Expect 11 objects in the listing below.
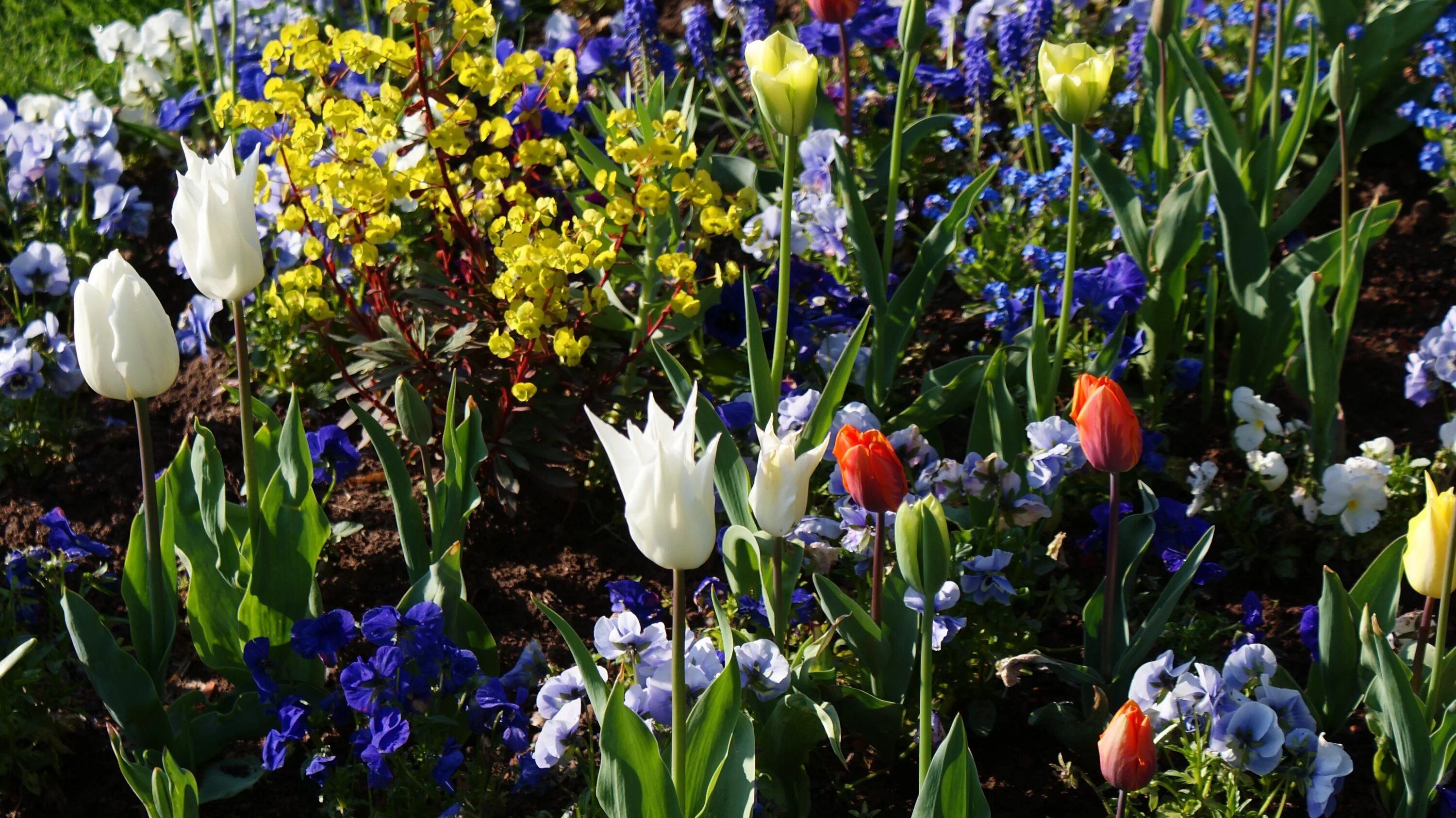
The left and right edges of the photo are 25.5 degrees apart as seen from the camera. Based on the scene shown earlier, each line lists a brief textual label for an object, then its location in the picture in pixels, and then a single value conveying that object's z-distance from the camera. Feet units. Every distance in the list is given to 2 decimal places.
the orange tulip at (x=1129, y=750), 6.21
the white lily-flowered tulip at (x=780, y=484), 6.28
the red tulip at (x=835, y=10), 7.43
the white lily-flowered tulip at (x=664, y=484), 5.88
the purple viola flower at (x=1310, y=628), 7.07
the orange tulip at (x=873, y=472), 6.42
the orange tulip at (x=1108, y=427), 6.44
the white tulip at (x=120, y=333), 6.47
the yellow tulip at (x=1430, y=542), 6.35
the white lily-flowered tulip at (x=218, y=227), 6.53
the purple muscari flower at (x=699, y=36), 8.89
